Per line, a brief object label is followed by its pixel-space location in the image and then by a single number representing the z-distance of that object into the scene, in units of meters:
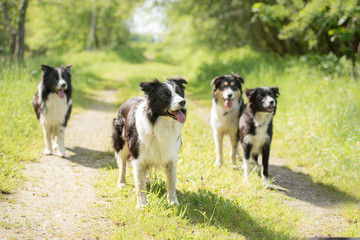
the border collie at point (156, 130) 3.42
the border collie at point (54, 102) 5.60
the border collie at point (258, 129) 4.89
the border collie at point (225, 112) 5.51
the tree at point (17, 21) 10.94
